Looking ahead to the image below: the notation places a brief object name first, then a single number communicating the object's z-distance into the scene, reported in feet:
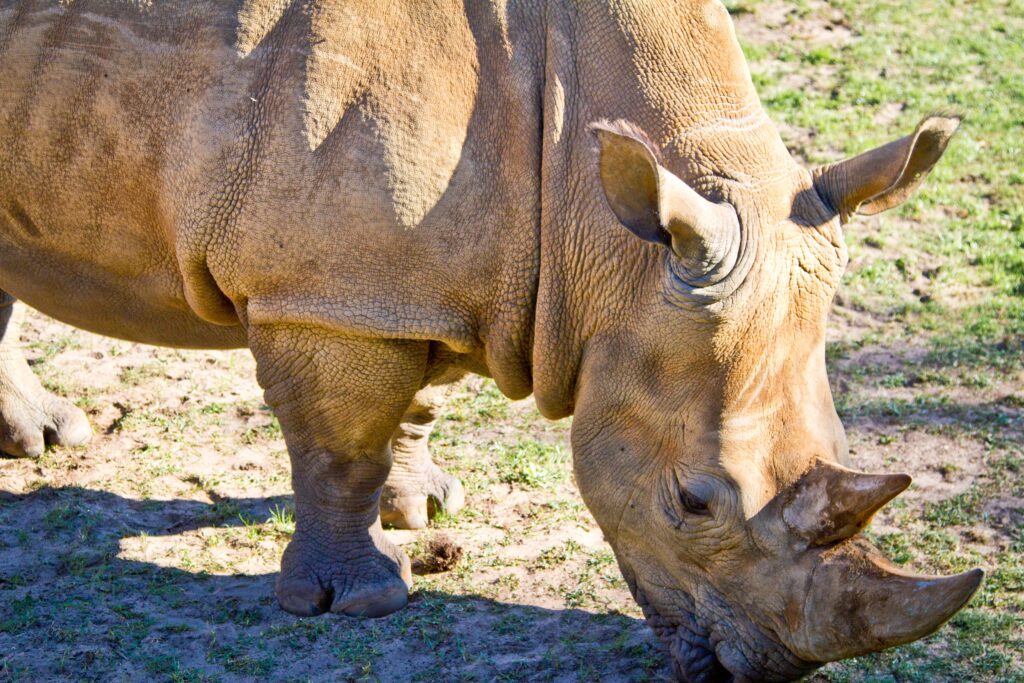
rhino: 28.17
